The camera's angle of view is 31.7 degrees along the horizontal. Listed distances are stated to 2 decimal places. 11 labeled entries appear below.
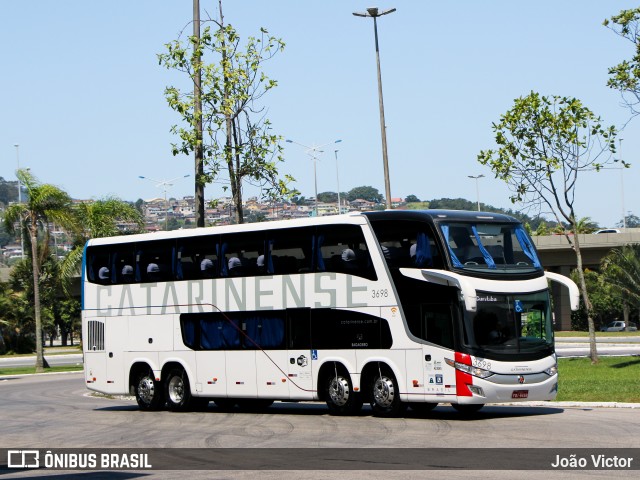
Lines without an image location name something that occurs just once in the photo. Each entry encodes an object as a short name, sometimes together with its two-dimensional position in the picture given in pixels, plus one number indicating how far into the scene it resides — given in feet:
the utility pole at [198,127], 109.70
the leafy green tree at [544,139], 127.44
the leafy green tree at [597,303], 341.00
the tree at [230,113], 109.81
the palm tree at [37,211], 173.06
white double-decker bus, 72.49
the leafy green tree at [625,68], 116.47
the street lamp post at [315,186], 329.33
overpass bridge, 283.18
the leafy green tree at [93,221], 183.11
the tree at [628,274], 133.98
